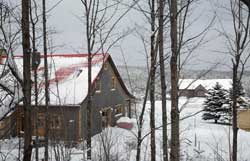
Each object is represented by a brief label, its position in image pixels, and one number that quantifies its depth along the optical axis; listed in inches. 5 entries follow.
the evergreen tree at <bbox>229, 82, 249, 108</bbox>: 1224.8
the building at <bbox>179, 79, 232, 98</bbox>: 2485.2
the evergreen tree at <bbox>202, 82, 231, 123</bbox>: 1264.8
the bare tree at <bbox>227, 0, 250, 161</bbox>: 452.8
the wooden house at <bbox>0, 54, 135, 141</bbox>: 756.0
